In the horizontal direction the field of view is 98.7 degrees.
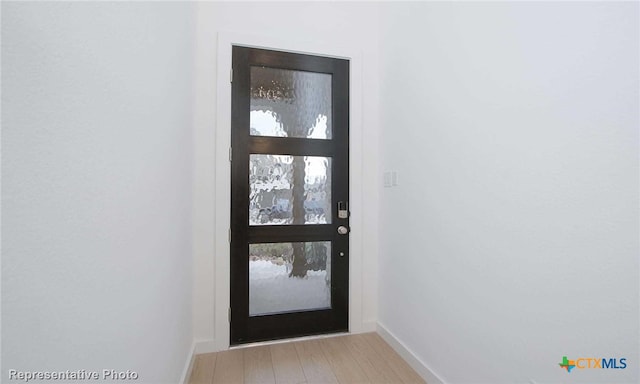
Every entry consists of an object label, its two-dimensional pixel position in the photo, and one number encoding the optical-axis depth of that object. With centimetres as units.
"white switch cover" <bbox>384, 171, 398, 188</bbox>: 209
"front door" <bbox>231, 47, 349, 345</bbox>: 206
